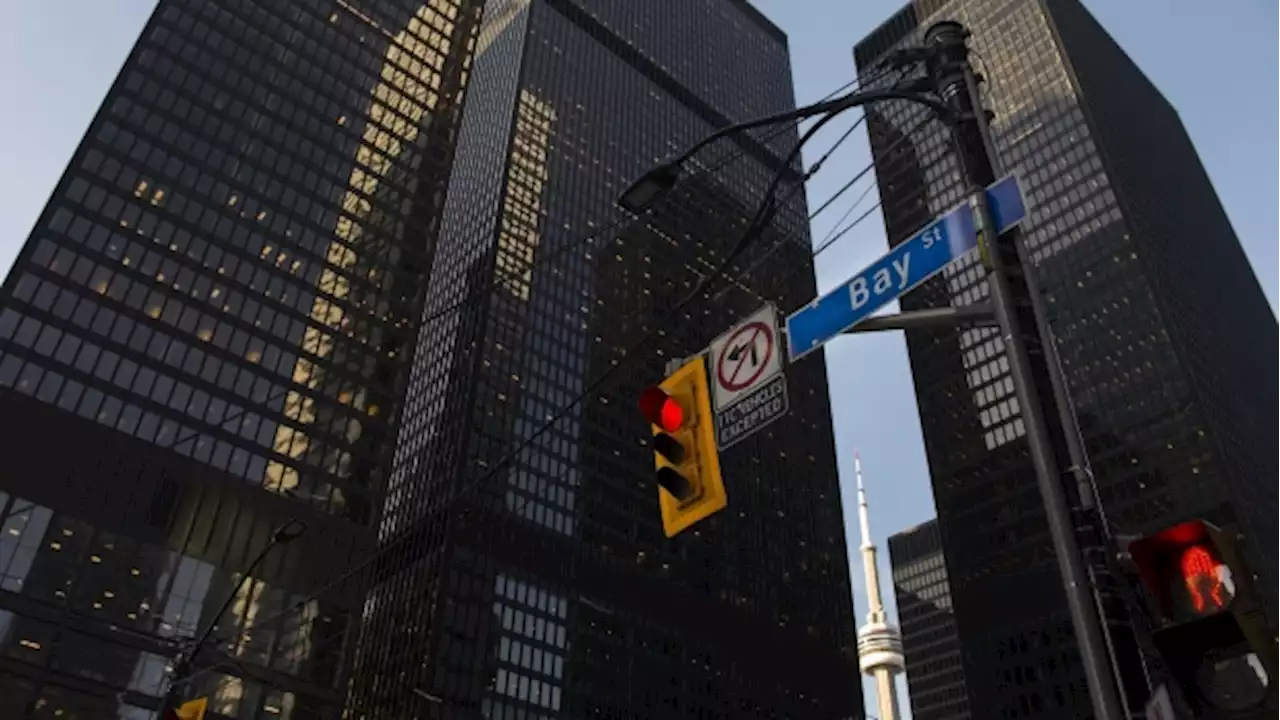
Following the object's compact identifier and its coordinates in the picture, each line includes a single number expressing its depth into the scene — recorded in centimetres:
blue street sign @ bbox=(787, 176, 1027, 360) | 810
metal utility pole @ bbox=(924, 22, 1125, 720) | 624
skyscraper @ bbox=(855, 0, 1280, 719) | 12975
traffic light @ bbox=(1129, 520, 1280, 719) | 467
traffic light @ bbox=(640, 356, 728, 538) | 893
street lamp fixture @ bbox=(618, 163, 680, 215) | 1309
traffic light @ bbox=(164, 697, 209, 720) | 1778
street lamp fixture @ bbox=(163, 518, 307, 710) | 1942
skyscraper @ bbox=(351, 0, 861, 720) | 11238
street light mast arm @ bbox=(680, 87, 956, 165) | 944
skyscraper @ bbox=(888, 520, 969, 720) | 18038
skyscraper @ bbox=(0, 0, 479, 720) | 7106
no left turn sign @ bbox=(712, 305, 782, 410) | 944
